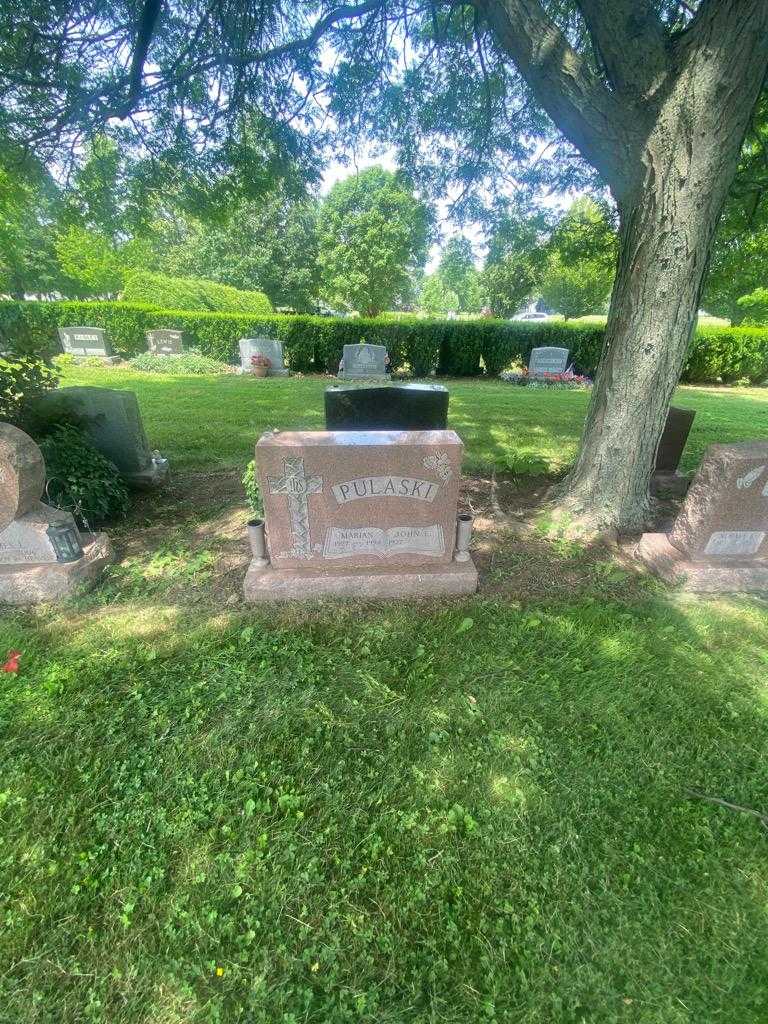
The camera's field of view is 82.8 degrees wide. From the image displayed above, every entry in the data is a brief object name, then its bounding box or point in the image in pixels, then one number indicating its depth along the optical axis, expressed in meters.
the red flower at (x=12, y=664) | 2.46
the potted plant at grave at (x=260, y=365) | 13.36
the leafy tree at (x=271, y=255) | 32.25
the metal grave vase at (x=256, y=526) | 3.15
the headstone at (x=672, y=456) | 5.02
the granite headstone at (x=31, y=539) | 2.95
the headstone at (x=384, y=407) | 4.61
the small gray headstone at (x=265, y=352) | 13.64
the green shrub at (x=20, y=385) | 3.79
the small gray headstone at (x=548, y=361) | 13.95
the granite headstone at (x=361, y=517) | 2.87
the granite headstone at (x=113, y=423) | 4.21
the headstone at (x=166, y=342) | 14.77
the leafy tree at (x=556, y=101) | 2.97
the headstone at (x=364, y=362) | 13.24
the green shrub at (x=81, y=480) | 3.78
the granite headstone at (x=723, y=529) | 3.04
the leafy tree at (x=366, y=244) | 26.59
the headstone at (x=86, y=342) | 14.49
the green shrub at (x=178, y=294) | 19.59
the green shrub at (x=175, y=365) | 13.37
